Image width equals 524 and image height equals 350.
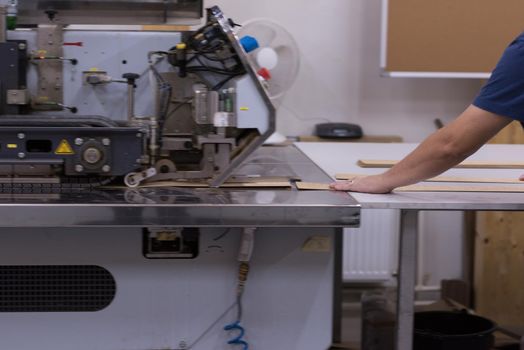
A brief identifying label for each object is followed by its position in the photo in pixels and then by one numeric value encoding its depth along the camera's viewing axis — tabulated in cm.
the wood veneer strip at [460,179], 421
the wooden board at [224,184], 405
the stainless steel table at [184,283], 389
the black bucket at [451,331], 452
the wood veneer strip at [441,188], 403
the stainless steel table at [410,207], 381
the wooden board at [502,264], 601
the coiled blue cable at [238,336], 396
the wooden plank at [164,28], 417
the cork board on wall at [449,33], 592
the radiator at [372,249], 614
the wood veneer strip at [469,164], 451
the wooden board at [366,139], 602
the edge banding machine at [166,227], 387
